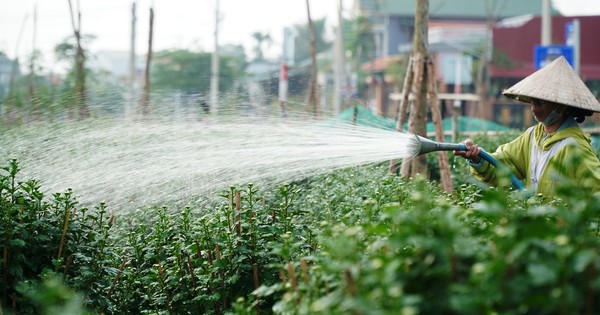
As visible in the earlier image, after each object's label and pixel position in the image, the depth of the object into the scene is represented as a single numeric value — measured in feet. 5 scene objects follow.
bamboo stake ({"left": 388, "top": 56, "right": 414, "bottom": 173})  29.09
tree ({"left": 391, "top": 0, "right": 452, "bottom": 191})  28.14
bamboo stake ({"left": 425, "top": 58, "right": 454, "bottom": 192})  28.12
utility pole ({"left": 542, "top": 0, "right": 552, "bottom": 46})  50.67
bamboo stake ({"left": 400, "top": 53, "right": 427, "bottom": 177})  27.61
